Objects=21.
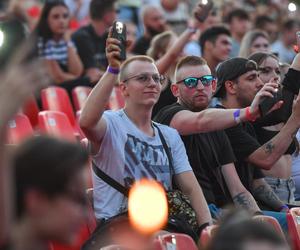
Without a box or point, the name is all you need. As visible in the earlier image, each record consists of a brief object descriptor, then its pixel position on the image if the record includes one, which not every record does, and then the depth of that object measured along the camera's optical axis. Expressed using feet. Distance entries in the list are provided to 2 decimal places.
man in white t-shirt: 34.55
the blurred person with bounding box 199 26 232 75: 65.46
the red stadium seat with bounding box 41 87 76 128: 58.44
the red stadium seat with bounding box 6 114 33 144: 45.91
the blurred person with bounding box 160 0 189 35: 86.22
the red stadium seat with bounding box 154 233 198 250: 34.17
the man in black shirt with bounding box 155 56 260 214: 41.73
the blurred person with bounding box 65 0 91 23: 83.92
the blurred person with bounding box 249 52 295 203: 45.75
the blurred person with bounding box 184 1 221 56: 56.49
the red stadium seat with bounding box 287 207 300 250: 40.01
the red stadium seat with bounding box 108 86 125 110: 61.73
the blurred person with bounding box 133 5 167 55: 75.87
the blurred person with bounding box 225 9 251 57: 83.71
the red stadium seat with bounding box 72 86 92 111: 61.21
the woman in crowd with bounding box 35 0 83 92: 66.23
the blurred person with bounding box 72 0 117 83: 68.90
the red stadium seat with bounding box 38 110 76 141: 47.80
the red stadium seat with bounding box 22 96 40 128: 58.09
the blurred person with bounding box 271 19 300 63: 86.70
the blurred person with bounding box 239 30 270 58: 65.26
